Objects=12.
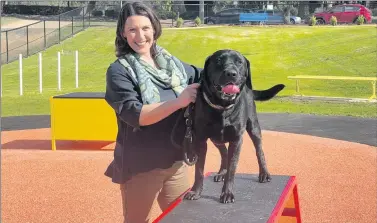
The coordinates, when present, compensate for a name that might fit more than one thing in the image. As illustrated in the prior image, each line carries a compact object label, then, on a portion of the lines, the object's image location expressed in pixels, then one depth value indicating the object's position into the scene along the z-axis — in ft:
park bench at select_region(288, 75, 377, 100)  52.75
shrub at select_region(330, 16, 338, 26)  116.32
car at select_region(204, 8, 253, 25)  127.13
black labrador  8.70
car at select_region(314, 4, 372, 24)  118.52
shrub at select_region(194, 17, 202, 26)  121.08
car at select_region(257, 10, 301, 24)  125.18
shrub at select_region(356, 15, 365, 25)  115.34
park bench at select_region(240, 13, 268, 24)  123.85
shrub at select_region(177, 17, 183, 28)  118.32
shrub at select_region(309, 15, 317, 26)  117.39
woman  10.02
